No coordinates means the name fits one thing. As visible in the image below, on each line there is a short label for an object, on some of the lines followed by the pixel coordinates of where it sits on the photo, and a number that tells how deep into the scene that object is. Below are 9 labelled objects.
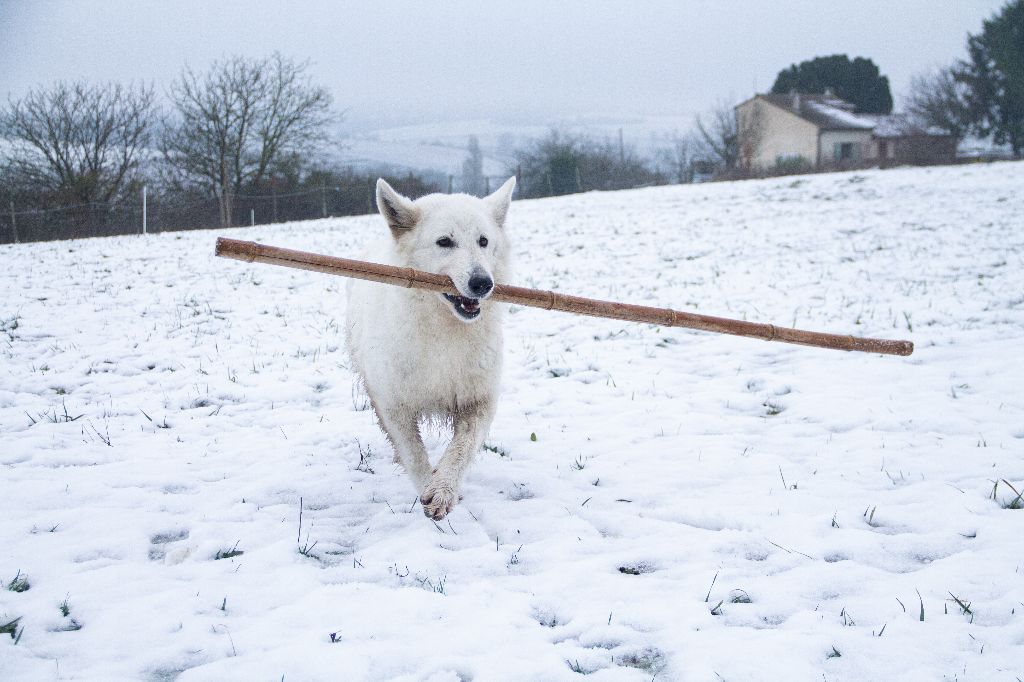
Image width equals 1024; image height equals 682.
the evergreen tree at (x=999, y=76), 45.38
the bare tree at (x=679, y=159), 40.53
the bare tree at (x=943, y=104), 51.22
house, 47.16
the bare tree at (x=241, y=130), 34.91
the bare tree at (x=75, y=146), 31.75
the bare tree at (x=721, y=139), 47.22
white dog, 3.84
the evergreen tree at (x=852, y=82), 61.75
